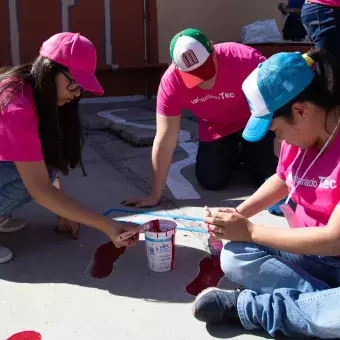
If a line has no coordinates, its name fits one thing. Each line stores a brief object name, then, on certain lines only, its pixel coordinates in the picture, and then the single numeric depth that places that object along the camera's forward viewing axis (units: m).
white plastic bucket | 2.37
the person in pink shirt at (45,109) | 2.32
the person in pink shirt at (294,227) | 1.78
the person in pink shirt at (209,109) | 2.91
